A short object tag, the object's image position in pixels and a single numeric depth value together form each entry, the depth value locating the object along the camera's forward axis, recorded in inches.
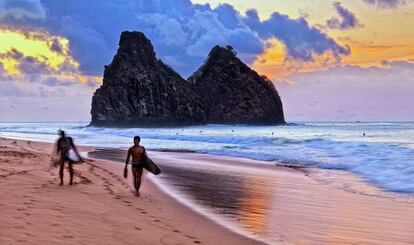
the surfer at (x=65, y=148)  528.1
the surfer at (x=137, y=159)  494.8
